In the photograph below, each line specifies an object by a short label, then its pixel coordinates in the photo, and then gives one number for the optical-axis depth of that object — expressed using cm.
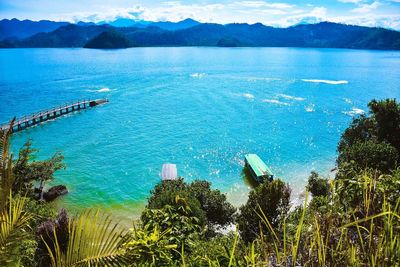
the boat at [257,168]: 3500
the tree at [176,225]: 948
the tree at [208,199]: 2215
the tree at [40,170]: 2878
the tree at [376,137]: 2336
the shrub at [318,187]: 2831
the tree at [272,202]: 1954
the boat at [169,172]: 3597
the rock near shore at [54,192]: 3259
